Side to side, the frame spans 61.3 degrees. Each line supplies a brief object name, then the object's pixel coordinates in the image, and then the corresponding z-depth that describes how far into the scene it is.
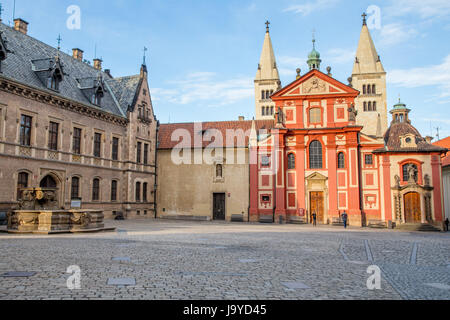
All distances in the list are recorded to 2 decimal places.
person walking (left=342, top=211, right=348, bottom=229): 32.09
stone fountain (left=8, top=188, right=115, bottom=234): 18.06
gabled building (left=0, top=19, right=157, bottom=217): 25.44
